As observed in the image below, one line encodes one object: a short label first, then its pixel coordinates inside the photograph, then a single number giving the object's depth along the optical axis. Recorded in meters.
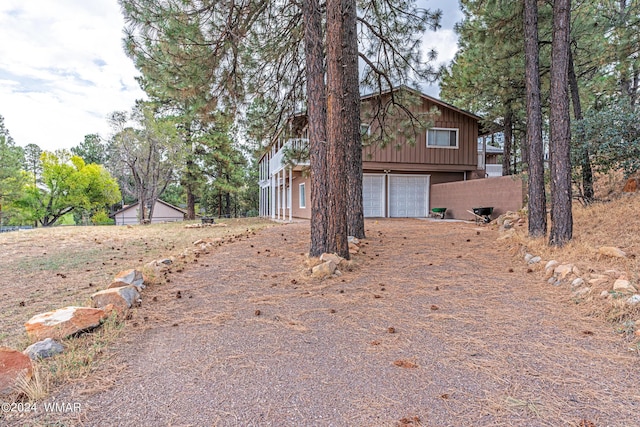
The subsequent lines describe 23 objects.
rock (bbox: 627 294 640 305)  2.64
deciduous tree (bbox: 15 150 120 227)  27.34
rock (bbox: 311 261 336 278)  4.09
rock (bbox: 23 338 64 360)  2.14
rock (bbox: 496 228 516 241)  5.82
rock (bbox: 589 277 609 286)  3.14
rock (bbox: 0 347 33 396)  1.78
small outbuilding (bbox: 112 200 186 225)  34.31
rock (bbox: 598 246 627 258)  3.76
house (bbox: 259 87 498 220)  13.80
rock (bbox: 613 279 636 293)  2.84
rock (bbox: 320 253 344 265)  4.36
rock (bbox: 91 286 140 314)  2.97
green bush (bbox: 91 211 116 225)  30.75
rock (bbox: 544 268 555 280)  3.77
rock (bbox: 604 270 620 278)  3.20
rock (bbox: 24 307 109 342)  2.37
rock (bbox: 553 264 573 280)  3.60
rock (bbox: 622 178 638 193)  6.60
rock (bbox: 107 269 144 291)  3.46
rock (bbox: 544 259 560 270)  3.87
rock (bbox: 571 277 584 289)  3.32
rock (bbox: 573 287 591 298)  3.11
